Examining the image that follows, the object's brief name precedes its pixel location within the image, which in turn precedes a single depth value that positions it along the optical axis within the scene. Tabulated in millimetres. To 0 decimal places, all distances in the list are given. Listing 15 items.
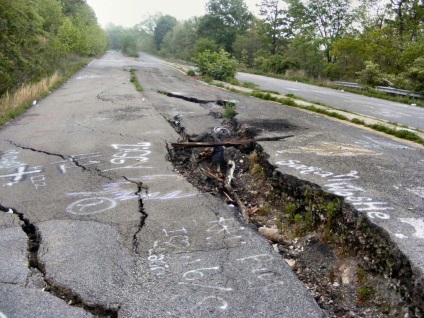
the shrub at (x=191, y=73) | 26172
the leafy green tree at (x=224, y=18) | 54156
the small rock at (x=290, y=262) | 3801
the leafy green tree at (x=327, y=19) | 32428
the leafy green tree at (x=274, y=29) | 42688
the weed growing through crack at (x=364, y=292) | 3166
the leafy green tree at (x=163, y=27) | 108250
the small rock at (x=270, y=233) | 4270
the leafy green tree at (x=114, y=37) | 156350
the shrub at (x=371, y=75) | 21453
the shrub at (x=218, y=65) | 22906
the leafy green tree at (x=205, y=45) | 36156
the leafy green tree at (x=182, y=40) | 65688
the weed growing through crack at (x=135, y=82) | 17275
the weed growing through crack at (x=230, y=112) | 10236
